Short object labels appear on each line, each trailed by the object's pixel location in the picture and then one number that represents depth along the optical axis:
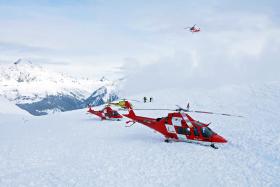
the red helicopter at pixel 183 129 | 22.91
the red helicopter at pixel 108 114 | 37.56
